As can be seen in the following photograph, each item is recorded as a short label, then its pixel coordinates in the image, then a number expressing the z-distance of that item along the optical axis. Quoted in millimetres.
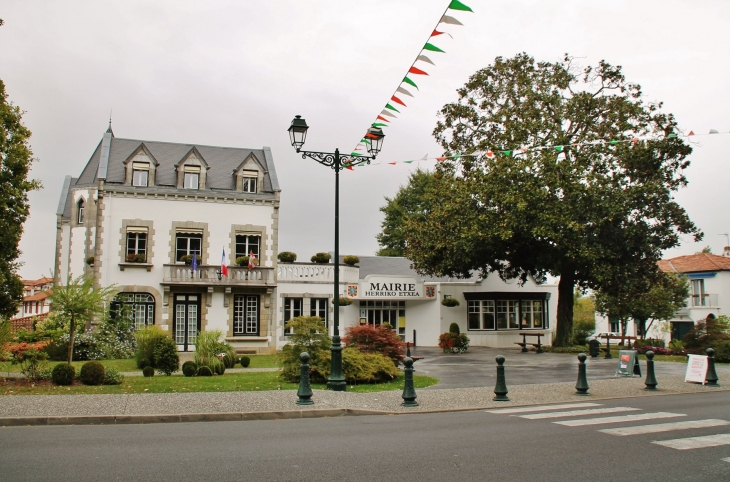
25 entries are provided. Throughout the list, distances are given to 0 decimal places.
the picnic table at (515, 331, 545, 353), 31797
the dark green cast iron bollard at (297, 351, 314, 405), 12422
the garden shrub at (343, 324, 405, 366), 18203
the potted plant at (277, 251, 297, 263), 32812
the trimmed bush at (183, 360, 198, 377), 17781
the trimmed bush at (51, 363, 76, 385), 14812
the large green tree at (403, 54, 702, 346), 28062
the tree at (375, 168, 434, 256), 54438
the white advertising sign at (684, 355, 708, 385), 16750
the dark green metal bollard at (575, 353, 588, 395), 14609
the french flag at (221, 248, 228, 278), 29688
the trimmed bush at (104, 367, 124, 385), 15227
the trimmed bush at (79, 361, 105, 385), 14914
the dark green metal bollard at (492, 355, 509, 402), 13508
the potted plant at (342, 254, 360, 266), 34062
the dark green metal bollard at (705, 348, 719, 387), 16797
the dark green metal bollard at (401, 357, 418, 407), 12781
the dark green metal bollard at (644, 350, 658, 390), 15623
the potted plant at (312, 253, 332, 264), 33438
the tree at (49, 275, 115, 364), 17453
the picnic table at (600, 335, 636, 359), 26750
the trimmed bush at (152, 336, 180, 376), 18516
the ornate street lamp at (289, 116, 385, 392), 14562
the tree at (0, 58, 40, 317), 16766
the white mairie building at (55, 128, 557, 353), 29562
